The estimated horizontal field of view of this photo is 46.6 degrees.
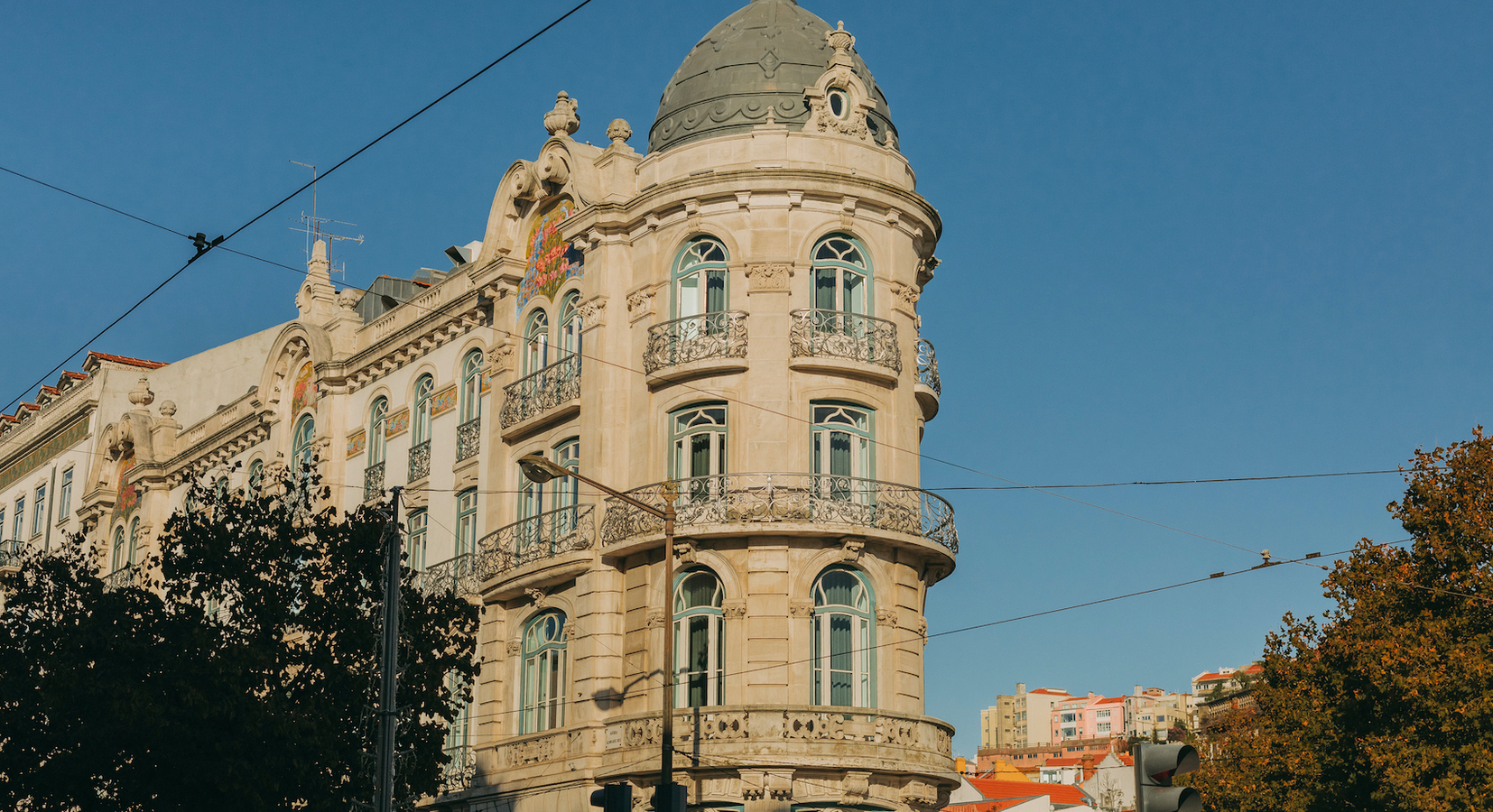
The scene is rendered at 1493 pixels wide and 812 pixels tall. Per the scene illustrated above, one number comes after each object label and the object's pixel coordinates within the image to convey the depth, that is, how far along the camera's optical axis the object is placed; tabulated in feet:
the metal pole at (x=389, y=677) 72.84
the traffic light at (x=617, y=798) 66.13
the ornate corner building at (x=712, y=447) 99.91
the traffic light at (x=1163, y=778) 39.73
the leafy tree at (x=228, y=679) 82.02
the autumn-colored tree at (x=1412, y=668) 98.73
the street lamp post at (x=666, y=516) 80.79
